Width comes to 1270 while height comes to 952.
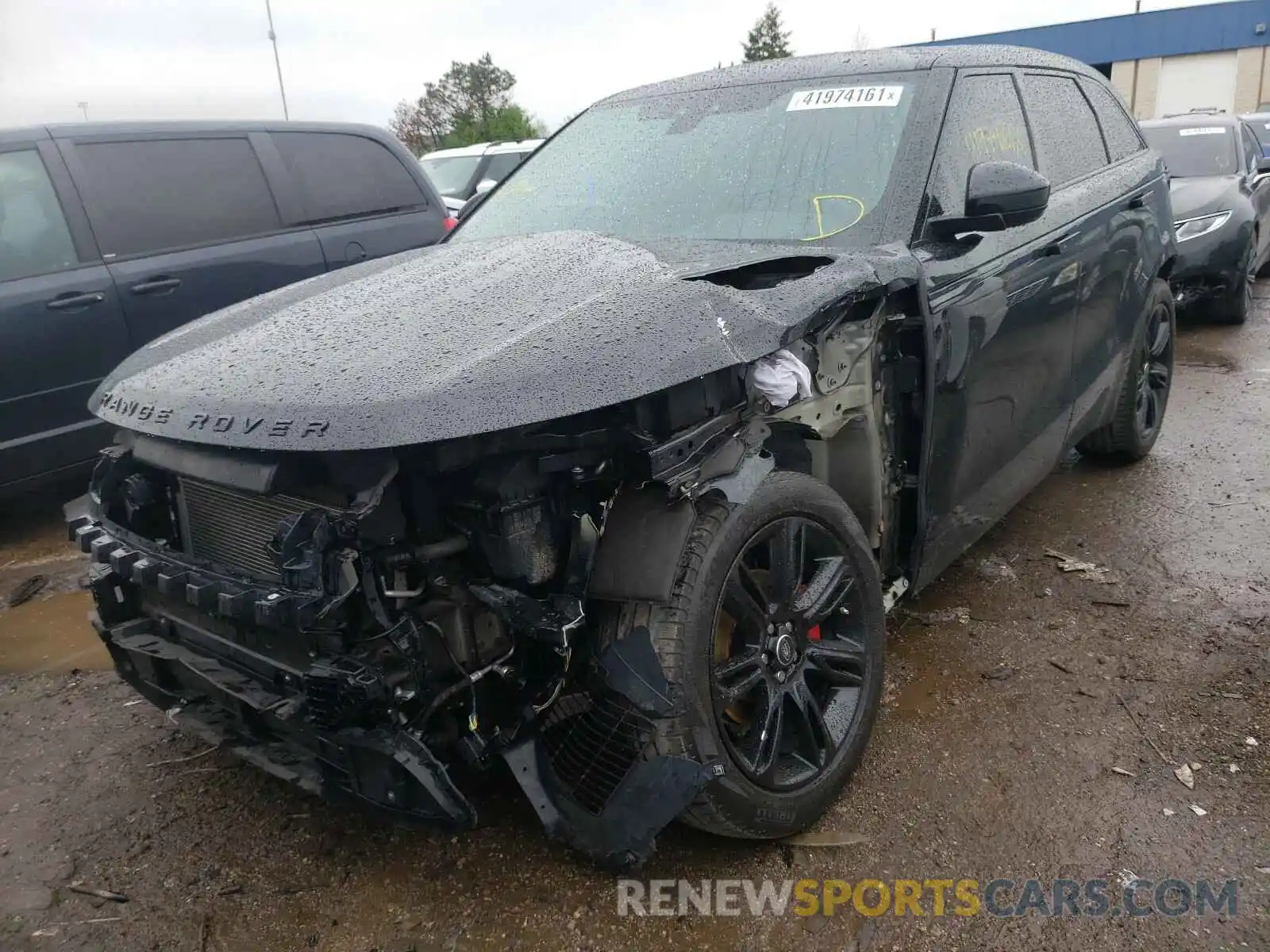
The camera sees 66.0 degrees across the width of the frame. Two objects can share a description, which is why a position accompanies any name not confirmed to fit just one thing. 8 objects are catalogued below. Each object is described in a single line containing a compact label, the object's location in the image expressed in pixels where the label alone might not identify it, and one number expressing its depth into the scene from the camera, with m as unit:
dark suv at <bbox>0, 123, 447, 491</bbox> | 4.41
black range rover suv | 1.94
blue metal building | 35.03
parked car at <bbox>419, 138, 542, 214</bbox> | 11.12
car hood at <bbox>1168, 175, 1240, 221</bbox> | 7.98
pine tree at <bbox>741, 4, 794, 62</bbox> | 57.62
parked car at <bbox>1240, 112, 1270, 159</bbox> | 15.81
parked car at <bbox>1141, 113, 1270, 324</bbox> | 7.88
